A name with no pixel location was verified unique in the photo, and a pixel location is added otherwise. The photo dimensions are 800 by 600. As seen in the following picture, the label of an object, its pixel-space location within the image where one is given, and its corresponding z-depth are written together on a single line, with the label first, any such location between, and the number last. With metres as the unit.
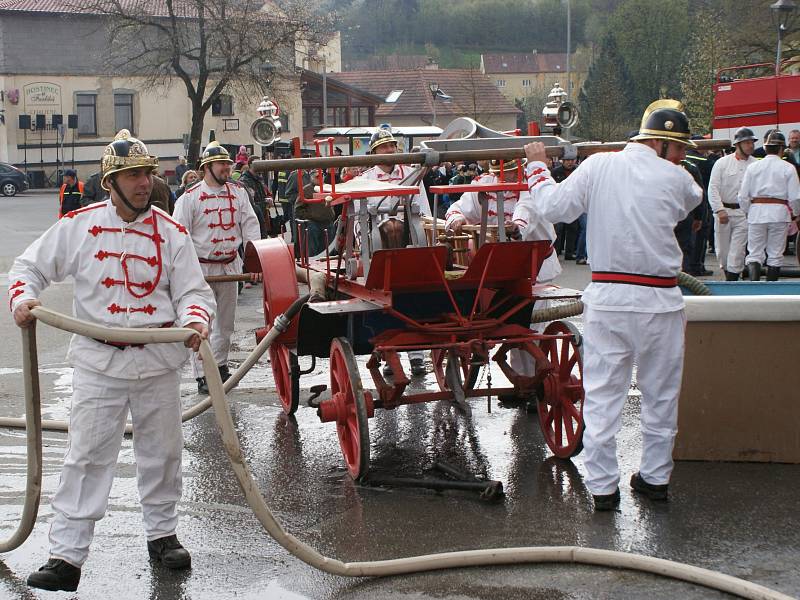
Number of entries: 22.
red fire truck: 19.92
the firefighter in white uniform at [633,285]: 5.82
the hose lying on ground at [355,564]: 4.79
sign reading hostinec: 53.47
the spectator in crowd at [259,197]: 15.57
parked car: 45.44
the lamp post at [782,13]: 22.19
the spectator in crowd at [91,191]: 16.91
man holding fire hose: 5.03
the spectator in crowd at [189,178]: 17.28
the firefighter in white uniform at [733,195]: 14.64
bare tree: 42.19
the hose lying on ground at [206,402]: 7.34
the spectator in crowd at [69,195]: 21.39
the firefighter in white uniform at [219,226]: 9.25
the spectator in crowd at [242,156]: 20.49
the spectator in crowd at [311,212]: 7.51
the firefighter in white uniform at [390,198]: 7.62
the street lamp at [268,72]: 42.16
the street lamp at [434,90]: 46.20
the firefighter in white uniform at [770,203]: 13.38
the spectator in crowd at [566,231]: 19.30
